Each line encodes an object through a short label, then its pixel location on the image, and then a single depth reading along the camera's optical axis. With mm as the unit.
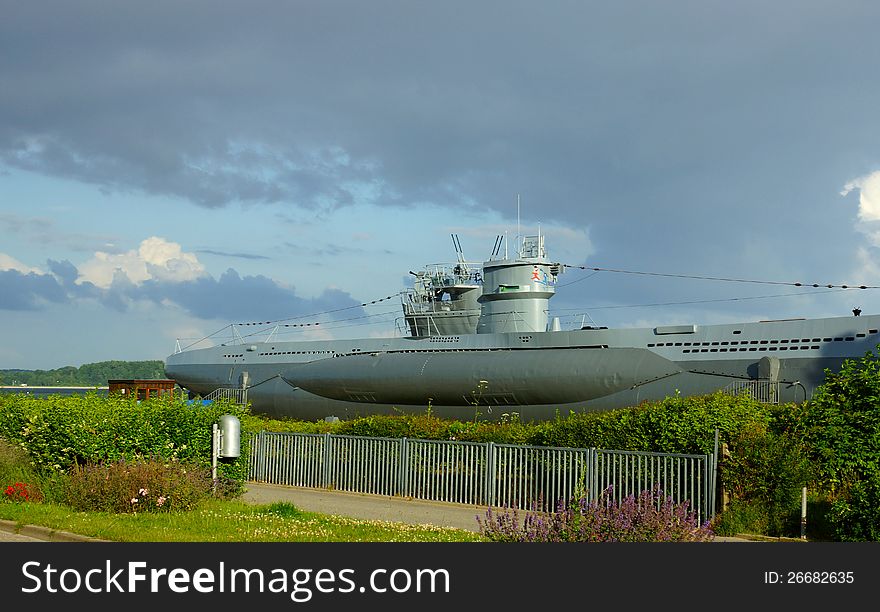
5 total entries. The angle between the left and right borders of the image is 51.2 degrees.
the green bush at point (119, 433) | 18406
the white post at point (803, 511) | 15633
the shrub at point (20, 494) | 17375
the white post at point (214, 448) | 18625
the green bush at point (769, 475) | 16312
